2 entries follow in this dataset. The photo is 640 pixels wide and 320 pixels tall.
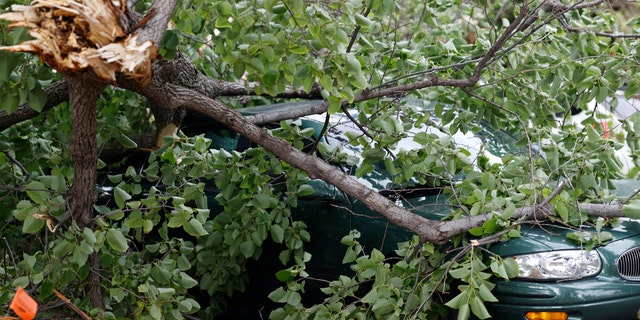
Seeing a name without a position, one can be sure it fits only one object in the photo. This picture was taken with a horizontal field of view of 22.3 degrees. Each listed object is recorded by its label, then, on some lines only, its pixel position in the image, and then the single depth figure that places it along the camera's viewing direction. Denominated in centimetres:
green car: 716
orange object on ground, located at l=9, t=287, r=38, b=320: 593
